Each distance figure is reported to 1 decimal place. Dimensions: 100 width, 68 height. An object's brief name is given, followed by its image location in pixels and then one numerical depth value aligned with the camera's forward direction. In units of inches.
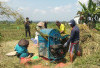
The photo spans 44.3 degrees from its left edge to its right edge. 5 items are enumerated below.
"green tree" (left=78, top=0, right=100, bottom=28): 505.2
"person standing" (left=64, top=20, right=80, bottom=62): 191.5
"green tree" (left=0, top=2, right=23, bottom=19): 188.7
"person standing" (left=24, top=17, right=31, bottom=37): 405.6
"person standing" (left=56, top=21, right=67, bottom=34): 236.4
